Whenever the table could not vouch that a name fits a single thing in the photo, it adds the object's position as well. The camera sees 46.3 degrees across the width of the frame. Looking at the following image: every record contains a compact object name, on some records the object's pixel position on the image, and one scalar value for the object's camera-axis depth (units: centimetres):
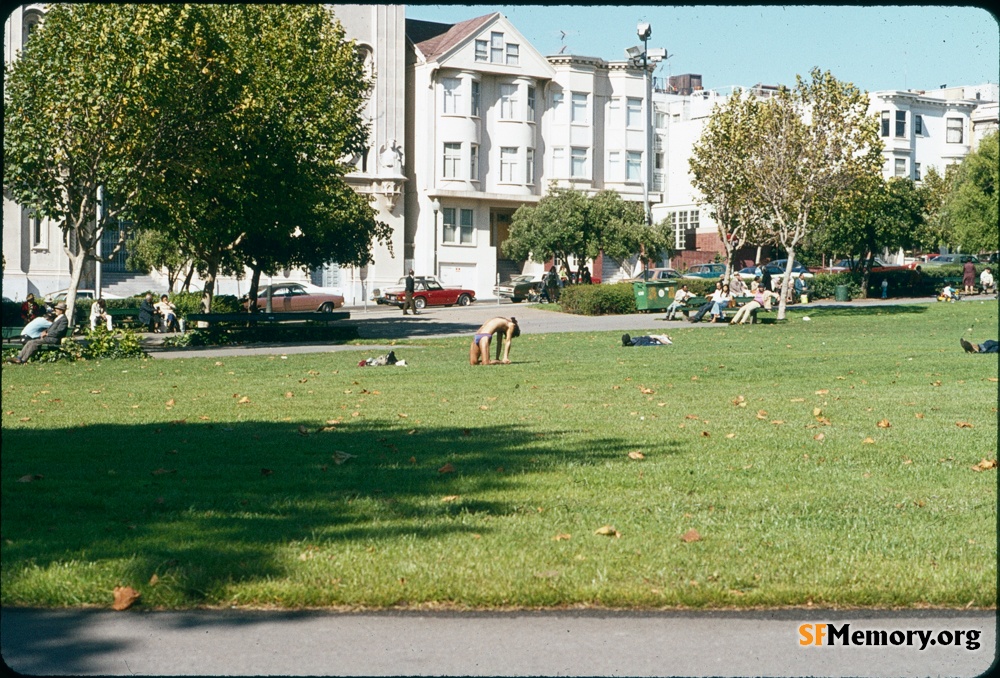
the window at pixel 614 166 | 6812
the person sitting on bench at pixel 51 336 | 2352
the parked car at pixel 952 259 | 6612
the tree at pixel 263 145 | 2794
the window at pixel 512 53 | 6391
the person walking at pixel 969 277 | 5428
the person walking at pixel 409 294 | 4882
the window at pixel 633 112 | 6862
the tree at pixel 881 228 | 5303
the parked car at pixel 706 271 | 6462
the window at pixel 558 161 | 6619
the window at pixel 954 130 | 8538
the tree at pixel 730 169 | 3897
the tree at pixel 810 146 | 3569
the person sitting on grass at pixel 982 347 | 2094
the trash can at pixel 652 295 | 4397
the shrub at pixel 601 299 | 4322
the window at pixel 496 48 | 6331
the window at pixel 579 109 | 6675
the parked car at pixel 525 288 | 5791
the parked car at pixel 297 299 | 5400
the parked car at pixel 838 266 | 6417
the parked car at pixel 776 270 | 6162
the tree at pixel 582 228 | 5309
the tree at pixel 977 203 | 5609
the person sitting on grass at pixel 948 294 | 4928
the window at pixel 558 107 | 6638
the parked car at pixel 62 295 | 4658
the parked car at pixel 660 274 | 6113
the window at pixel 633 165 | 6862
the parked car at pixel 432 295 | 5497
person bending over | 2083
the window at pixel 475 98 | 6316
